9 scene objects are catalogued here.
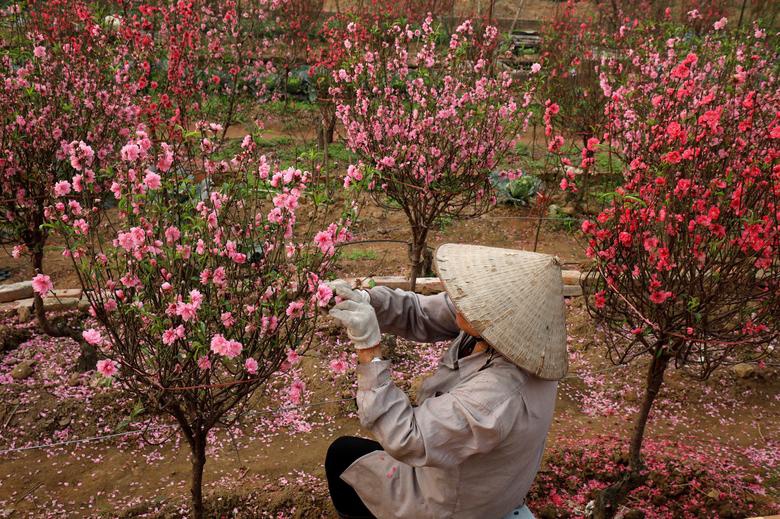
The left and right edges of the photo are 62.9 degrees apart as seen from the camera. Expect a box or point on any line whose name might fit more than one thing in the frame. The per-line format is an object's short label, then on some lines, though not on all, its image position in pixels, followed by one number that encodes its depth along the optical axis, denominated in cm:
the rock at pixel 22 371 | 455
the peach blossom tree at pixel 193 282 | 221
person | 208
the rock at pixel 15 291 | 555
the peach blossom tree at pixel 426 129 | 464
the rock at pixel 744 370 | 479
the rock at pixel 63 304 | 543
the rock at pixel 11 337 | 488
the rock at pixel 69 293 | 551
